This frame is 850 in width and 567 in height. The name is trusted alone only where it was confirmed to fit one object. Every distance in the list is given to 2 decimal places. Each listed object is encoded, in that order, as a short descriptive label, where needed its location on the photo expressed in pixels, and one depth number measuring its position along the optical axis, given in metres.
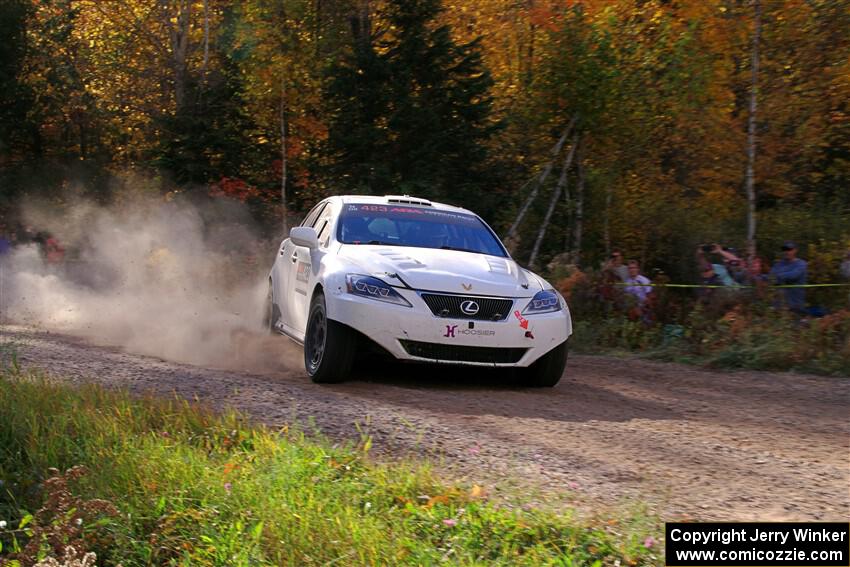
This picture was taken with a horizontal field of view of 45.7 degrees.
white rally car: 8.31
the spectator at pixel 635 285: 13.98
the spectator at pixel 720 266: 14.01
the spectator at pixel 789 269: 13.20
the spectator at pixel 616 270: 14.43
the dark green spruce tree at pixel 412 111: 21.47
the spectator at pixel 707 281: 13.41
